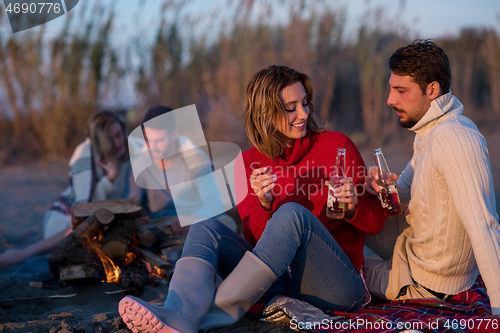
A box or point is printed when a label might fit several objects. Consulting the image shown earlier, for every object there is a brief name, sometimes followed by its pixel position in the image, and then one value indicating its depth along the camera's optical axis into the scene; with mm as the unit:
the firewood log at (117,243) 3189
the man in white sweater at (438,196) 1896
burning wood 3127
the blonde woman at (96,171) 4195
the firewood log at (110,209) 3359
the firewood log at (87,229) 3236
